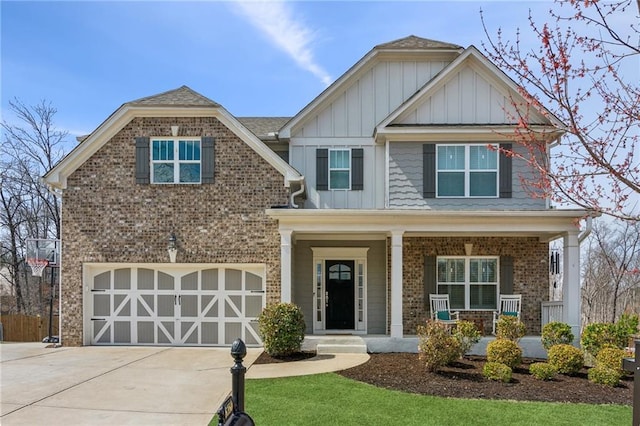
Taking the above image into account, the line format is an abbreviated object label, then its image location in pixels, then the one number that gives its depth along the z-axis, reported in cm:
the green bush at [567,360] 970
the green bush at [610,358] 926
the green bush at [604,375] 896
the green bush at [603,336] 1068
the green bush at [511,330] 1127
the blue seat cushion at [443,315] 1369
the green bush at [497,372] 912
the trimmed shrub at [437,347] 965
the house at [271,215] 1290
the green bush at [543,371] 939
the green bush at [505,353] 976
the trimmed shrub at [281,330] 1134
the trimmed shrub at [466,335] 1079
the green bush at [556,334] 1127
